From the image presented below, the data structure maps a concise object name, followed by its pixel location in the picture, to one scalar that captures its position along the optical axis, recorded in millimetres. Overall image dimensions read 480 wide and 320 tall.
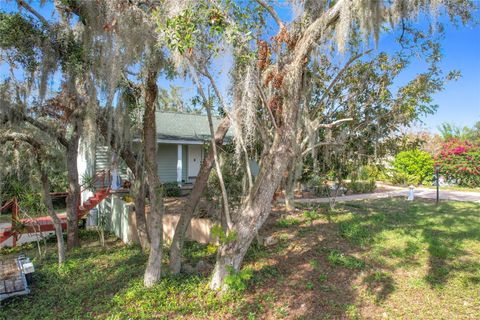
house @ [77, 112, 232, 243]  7695
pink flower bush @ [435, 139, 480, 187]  15789
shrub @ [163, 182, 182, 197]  12053
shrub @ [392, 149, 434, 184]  16906
